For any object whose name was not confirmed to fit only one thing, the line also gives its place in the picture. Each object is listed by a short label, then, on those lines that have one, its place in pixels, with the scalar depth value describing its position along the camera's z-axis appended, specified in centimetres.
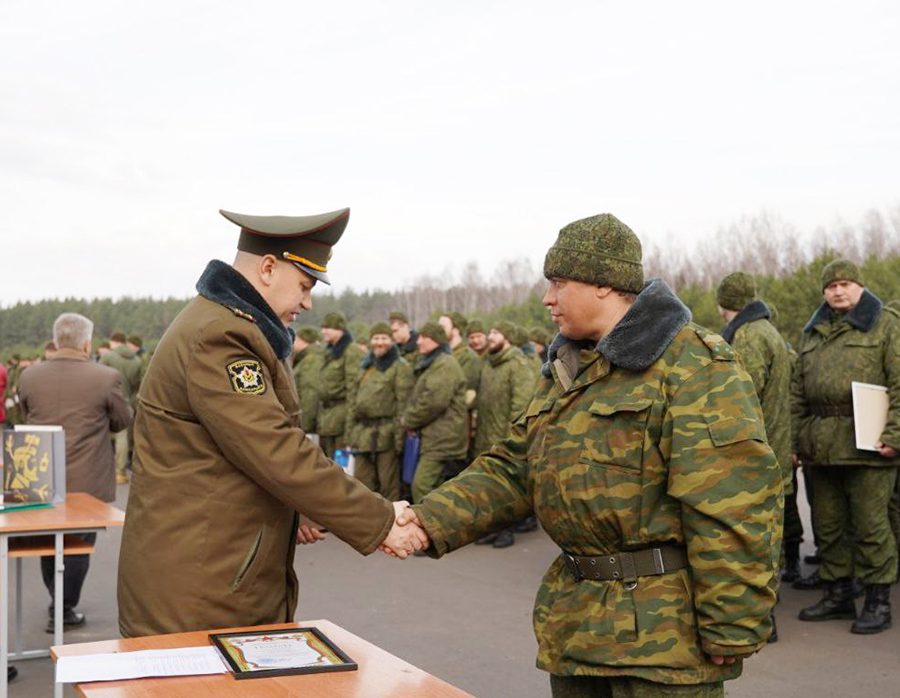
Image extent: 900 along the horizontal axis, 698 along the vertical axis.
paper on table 253
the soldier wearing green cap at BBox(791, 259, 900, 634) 647
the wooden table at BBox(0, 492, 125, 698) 517
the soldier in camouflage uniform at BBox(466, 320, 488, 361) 1223
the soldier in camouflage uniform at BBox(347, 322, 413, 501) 1085
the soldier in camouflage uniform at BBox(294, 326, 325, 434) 1266
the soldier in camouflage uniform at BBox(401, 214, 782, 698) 266
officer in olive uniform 301
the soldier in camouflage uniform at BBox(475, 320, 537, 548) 1012
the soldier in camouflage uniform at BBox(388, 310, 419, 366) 1172
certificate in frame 261
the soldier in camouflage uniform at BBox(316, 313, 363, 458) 1180
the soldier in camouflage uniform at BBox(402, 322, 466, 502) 1014
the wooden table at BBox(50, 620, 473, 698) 244
